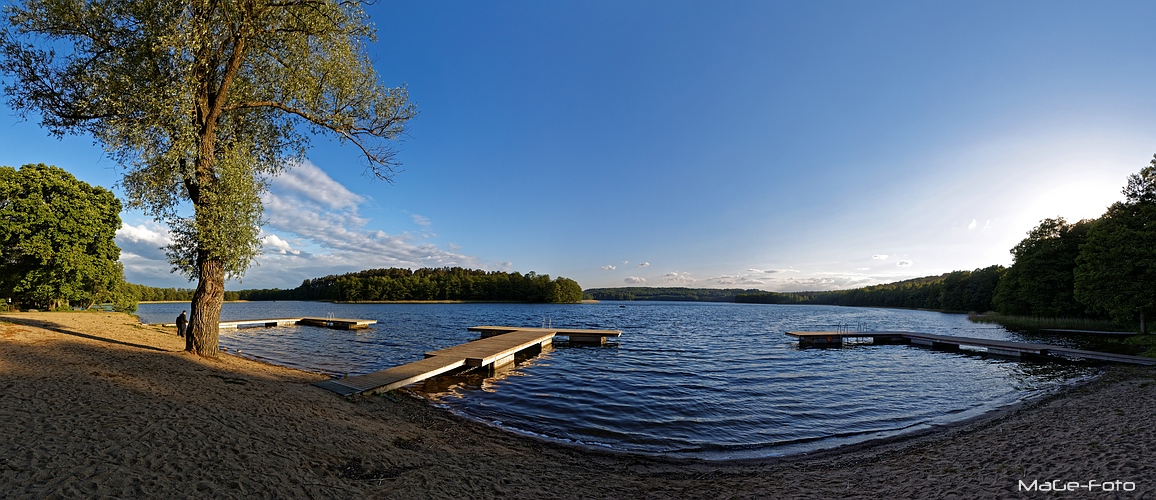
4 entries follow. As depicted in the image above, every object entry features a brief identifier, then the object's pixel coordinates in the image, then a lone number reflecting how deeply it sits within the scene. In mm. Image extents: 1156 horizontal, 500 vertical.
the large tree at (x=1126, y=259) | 27859
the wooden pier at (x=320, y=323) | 36097
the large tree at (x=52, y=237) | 25188
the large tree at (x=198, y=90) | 11227
